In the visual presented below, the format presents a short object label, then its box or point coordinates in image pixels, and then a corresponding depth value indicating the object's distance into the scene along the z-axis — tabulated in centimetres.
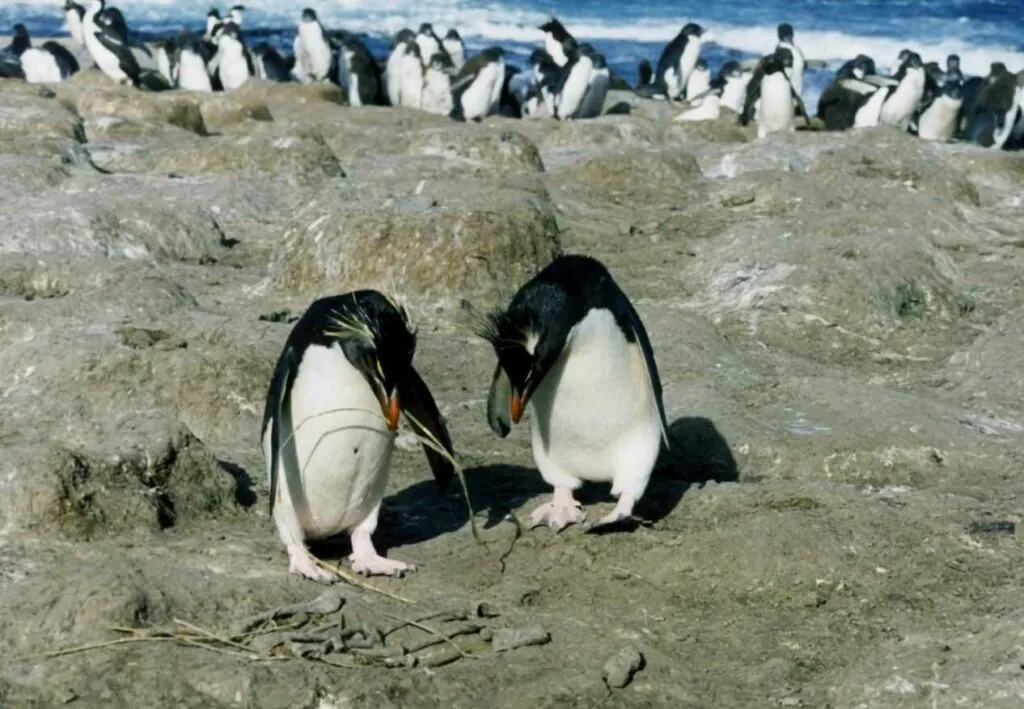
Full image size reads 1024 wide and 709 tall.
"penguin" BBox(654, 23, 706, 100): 2742
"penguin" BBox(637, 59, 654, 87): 2939
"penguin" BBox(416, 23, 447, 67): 2517
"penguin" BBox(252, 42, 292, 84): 2666
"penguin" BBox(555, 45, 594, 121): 2181
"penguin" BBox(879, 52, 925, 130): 2083
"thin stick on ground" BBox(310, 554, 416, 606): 479
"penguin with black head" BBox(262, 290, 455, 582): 476
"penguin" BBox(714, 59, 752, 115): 2347
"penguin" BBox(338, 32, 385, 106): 2438
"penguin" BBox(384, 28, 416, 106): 2475
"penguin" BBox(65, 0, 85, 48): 2900
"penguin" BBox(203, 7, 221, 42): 2841
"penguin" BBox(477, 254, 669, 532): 518
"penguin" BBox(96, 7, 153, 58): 2480
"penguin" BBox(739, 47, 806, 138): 1925
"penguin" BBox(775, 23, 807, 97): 2294
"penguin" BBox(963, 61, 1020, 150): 1992
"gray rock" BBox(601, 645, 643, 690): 427
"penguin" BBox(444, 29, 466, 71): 2909
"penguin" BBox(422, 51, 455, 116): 2353
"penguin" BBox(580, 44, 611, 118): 2203
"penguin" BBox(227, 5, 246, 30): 2987
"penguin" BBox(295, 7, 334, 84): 2573
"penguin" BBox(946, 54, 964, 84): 2187
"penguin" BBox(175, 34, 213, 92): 2442
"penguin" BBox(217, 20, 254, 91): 2497
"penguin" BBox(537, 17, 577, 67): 2827
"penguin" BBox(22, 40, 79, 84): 2484
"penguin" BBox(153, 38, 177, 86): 2541
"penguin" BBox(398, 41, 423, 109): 2436
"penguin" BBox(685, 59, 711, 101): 2695
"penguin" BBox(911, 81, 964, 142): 2112
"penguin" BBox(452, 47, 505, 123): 2203
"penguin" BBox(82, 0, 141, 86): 2280
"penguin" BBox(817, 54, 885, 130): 2147
